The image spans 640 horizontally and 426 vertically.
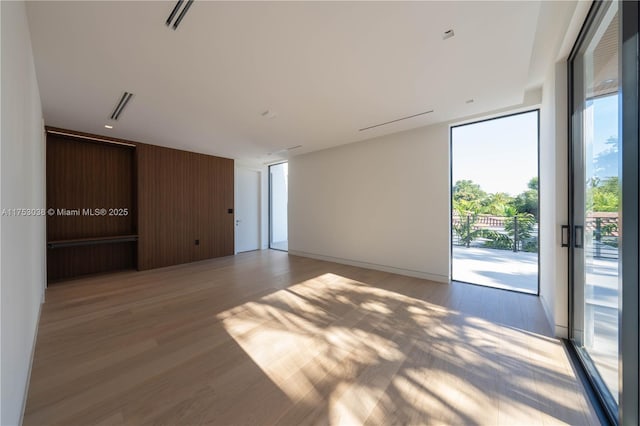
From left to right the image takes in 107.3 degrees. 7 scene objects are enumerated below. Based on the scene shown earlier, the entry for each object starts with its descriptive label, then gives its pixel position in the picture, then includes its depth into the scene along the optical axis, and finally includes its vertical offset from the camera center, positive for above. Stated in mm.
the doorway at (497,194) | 3703 +283
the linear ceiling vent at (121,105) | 3031 +1509
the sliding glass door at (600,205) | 1274 +38
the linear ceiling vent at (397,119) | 3656 +1545
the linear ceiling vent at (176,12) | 1673 +1491
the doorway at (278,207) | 8023 +183
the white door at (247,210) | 7094 +61
